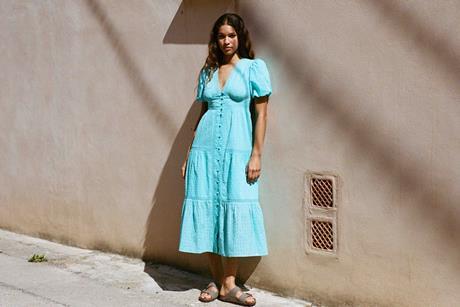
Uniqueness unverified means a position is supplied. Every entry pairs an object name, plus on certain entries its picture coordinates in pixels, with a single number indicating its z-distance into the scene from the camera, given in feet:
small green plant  20.85
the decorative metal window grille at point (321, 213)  15.80
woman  16.26
